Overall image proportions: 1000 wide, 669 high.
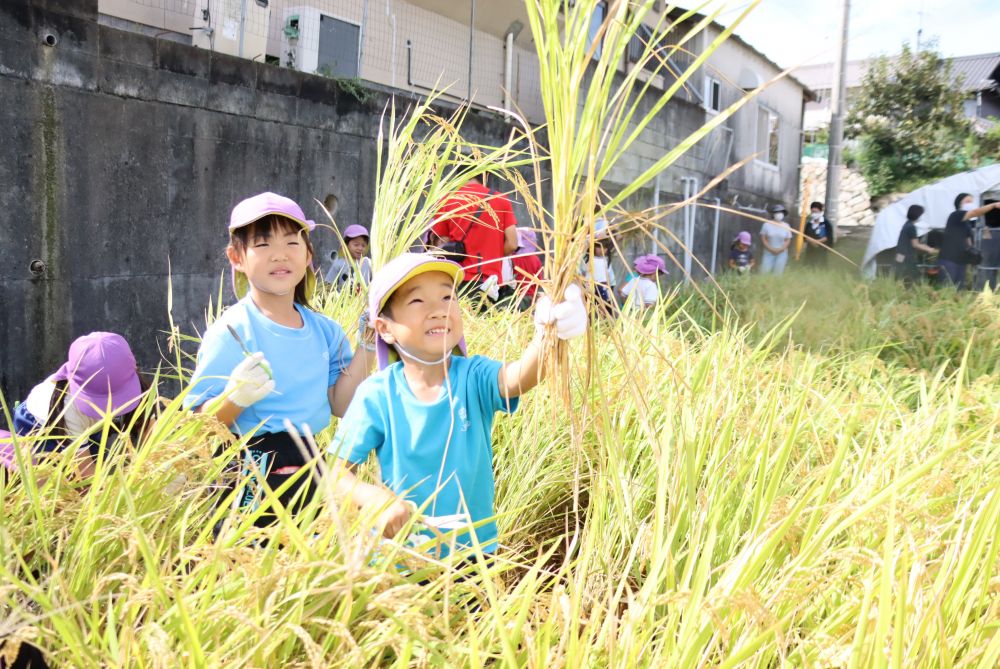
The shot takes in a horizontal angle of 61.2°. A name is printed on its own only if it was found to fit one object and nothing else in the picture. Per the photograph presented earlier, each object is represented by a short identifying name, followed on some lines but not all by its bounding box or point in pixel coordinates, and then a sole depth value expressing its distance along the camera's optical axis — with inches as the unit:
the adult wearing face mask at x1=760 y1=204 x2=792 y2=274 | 407.2
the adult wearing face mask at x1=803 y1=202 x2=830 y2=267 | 402.0
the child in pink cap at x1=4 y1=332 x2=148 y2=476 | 85.8
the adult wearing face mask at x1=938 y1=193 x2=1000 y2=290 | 285.9
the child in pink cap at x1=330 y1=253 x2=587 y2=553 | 70.2
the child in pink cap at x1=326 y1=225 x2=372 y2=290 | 212.7
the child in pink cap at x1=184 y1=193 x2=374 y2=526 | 86.0
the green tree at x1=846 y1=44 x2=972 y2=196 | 866.8
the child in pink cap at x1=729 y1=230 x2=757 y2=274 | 377.4
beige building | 252.1
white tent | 418.9
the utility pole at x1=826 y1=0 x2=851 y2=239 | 504.7
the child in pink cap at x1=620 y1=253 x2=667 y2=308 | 195.6
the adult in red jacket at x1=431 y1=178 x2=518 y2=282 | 176.1
